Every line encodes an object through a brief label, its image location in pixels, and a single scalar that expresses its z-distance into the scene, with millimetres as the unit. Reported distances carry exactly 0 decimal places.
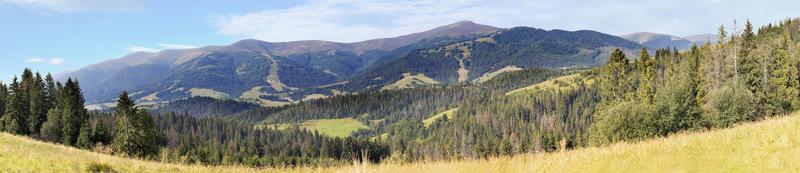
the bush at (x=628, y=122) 66812
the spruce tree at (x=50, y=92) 95188
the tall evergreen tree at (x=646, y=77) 94012
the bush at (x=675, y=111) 71562
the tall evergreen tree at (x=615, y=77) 95812
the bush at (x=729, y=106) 71062
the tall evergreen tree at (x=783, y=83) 83844
